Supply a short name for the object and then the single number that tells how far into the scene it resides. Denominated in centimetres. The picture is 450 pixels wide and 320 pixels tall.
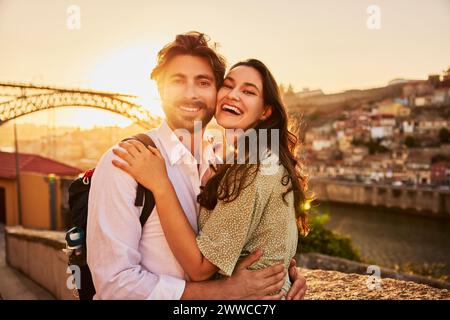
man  93
